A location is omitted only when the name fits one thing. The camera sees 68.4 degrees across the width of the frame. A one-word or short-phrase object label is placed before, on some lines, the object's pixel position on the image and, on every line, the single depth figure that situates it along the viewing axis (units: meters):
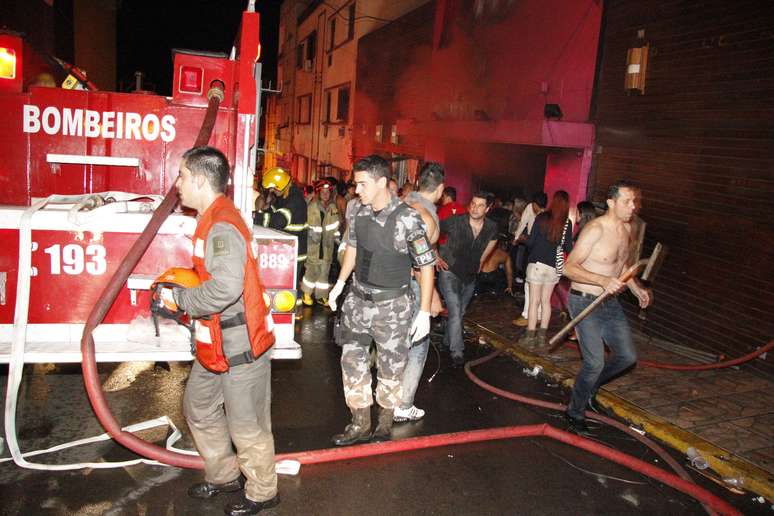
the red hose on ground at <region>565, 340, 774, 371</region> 5.96
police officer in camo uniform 4.13
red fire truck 3.59
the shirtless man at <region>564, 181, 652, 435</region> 4.68
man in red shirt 8.63
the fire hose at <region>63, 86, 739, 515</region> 3.06
